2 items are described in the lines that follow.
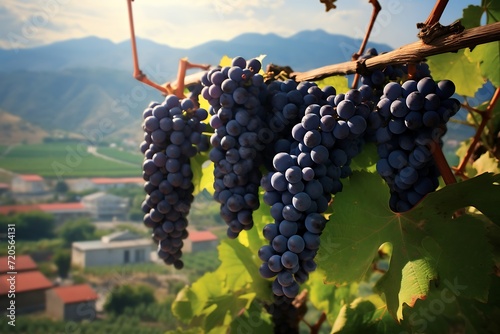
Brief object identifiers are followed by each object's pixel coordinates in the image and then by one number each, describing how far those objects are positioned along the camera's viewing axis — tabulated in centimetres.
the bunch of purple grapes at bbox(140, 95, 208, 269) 71
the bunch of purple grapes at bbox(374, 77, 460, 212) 53
